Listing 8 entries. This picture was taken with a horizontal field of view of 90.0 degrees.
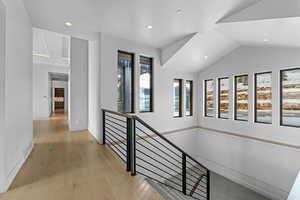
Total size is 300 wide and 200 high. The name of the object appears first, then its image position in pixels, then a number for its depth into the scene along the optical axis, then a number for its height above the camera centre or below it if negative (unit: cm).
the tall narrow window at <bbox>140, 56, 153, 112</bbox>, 501 +50
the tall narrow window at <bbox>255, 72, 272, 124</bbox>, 471 +9
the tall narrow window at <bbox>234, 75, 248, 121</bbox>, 530 +7
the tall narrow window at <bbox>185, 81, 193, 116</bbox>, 657 +8
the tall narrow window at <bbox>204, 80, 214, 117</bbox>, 634 +8
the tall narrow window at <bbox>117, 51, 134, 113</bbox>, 450 +52
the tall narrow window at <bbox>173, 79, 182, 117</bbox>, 614 +9
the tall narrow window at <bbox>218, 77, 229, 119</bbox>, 584 +7
